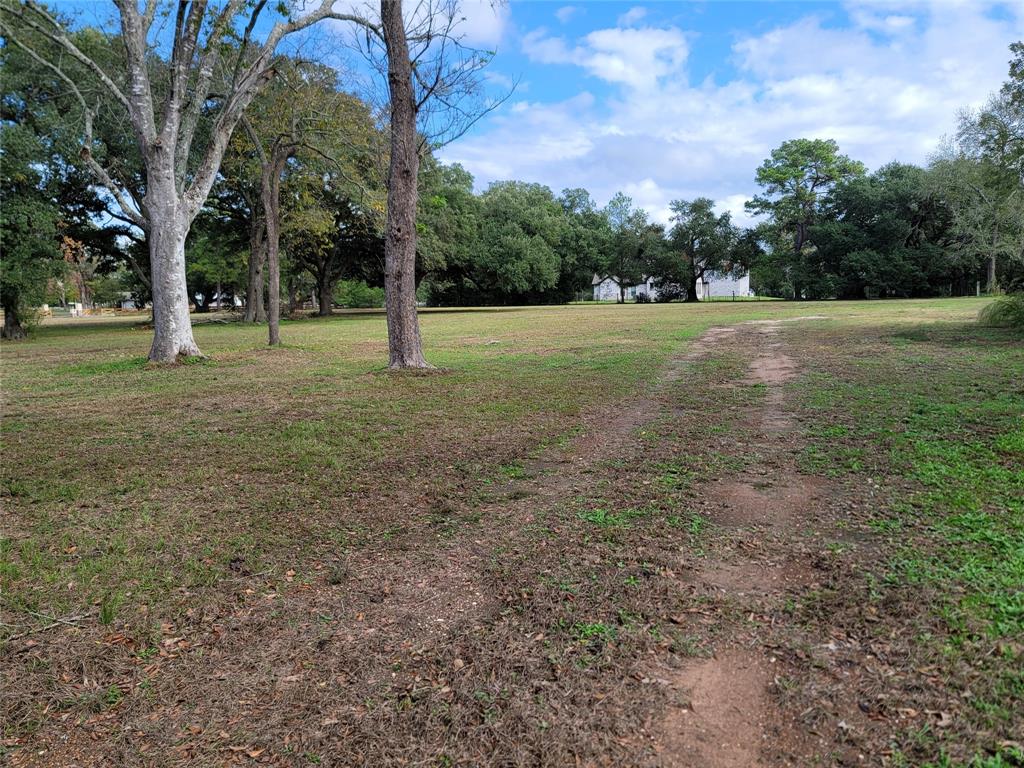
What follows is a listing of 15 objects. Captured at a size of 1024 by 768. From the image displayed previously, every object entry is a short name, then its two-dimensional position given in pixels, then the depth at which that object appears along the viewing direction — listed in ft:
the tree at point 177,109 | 36.35
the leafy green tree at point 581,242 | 170.75
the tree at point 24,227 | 57.21
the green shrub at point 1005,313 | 45.47
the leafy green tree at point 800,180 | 163.22
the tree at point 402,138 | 31.09
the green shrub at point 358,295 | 243.58
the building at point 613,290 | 188.94
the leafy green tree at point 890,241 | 138.92
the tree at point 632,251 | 177.27
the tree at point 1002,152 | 46.29
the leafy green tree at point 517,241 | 138.51
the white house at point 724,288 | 222.73
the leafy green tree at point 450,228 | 110.52
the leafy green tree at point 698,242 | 172.24
